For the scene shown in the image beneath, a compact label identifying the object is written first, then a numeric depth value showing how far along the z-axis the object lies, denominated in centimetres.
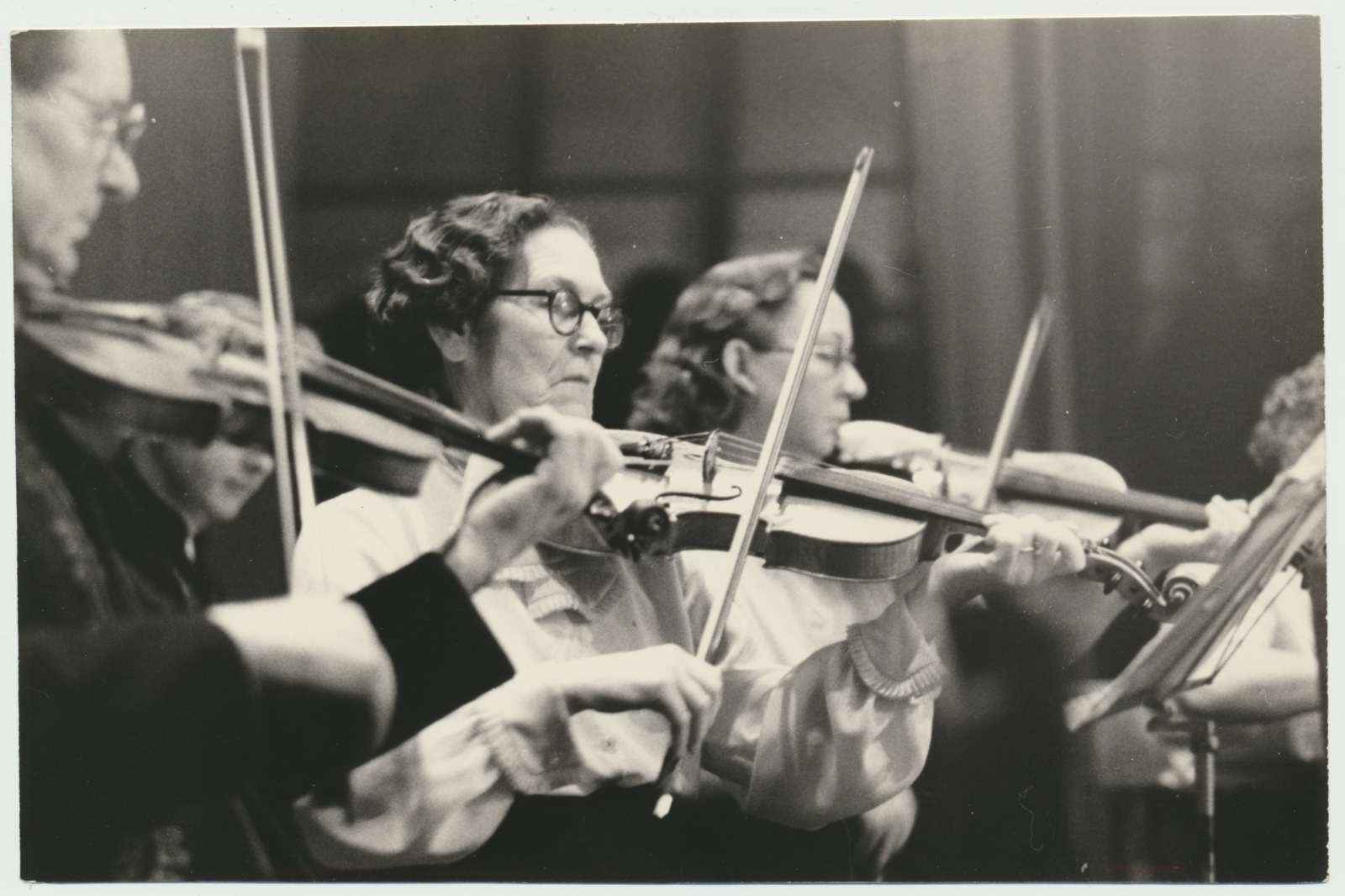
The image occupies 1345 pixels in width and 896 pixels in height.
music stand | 226
